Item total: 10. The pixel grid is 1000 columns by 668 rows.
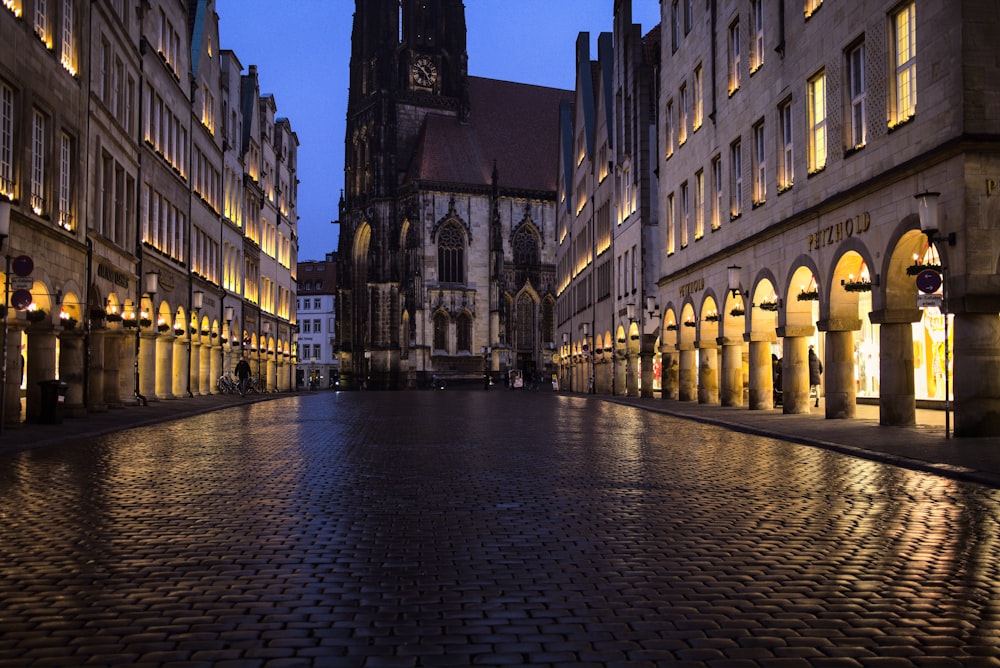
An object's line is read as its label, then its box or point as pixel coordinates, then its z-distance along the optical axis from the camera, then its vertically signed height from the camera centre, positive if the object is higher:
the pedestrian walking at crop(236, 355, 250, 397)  45.94 +0.13
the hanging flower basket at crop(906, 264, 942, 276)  16.73 +1.70
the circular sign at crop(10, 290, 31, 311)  17.86 +1.33
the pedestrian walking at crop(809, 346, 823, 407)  30.34 +0.04
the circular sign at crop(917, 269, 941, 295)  16.02 +1.39
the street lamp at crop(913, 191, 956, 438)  16.75 +2.53
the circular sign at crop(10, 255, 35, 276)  17.84 +1.89
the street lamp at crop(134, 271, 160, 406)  30.45 +2.71
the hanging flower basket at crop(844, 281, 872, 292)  20.61 +1.73
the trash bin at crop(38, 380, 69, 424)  21.61 -0.53
